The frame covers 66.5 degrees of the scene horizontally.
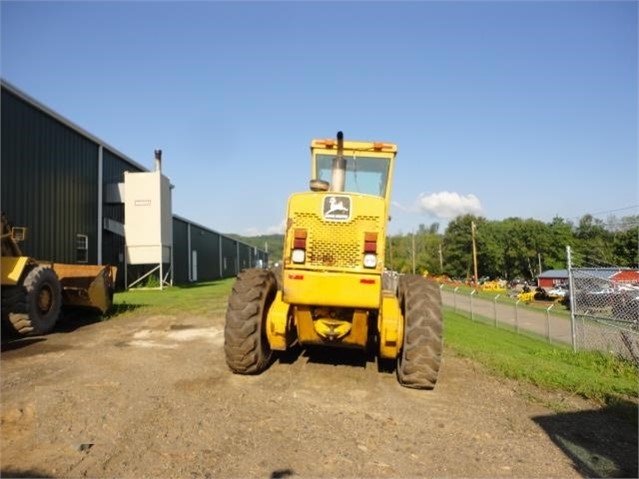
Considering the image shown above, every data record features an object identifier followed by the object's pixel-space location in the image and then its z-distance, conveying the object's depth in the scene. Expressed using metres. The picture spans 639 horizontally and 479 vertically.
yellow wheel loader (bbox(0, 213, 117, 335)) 9.34
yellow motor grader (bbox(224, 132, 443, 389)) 5.93
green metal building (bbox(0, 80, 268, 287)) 15.56
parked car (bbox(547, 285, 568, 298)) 42.12
